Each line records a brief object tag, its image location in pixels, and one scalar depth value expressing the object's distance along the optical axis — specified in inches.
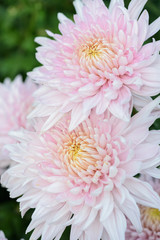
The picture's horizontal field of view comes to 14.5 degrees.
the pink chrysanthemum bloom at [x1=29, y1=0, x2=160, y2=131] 17.7
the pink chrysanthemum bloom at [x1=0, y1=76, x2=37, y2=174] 25.1
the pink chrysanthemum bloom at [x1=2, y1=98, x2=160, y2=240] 17.6
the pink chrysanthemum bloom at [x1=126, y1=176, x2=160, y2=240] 19.9
